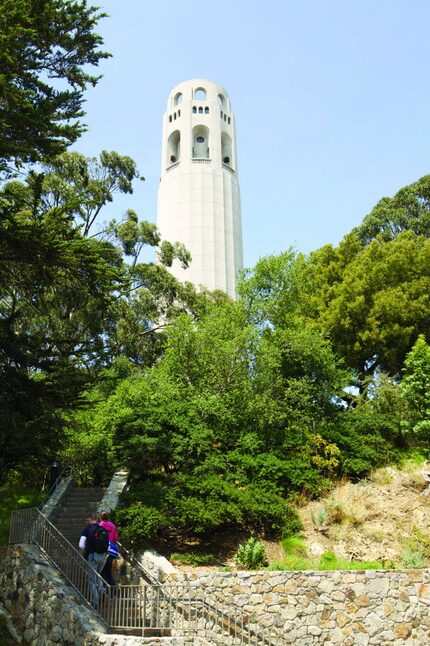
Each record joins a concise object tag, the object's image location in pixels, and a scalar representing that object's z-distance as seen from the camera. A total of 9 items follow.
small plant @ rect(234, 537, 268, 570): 14.03
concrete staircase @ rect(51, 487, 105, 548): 14.64
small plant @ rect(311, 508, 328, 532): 16.09
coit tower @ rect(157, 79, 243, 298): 50.66
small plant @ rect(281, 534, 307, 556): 15.15
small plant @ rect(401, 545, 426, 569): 14.06
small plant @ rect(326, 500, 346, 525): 16.30
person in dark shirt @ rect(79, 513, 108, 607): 11.71
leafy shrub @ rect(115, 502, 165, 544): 13.53
